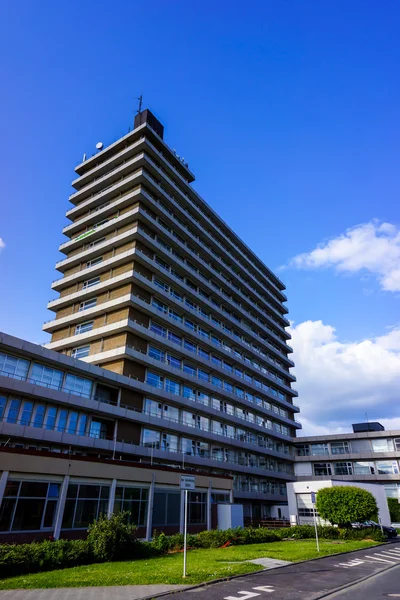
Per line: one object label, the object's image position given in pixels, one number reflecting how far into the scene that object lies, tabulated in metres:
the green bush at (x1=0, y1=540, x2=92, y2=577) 13.79
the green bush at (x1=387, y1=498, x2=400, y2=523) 49.25
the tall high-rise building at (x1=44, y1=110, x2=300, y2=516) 41.56
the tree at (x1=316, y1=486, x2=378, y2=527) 32.69
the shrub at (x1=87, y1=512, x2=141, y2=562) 17.08
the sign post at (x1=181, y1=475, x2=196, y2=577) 15.01
